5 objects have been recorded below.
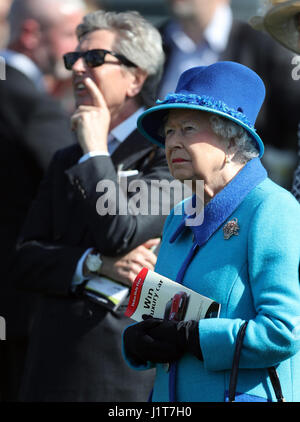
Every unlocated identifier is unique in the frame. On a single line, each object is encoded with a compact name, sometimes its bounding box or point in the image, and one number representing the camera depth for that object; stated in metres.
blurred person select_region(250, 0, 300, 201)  7.64
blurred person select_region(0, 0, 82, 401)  9.89
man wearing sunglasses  7.58
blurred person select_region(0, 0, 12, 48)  12.61
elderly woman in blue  5.51
